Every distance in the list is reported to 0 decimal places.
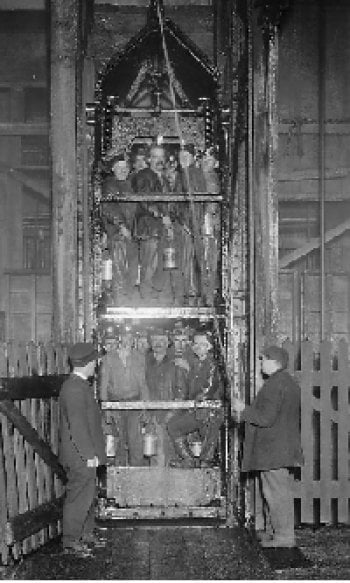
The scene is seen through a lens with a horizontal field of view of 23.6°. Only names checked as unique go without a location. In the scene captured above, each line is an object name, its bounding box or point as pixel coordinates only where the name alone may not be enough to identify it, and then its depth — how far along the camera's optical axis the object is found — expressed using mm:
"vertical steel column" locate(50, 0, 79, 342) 10445
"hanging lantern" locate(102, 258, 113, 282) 10328
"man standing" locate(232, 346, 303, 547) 8219
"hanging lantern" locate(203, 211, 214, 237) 10484
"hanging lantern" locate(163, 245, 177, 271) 10297
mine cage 9867
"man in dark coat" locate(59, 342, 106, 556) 8070
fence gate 7672
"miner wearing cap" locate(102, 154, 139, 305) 10500
